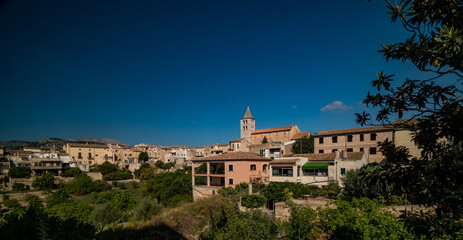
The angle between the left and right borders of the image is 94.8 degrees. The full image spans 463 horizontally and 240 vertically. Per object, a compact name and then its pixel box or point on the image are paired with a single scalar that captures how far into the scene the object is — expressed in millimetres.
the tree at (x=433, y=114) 2766
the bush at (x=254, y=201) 19094
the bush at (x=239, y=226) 11016
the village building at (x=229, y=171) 26375
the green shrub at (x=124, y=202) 27722
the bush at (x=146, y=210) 18112
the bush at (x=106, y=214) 21405
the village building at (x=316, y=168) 24000
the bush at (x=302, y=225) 12016
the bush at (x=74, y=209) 22672
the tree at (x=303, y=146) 40719
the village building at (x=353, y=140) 31714
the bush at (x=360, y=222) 10344
